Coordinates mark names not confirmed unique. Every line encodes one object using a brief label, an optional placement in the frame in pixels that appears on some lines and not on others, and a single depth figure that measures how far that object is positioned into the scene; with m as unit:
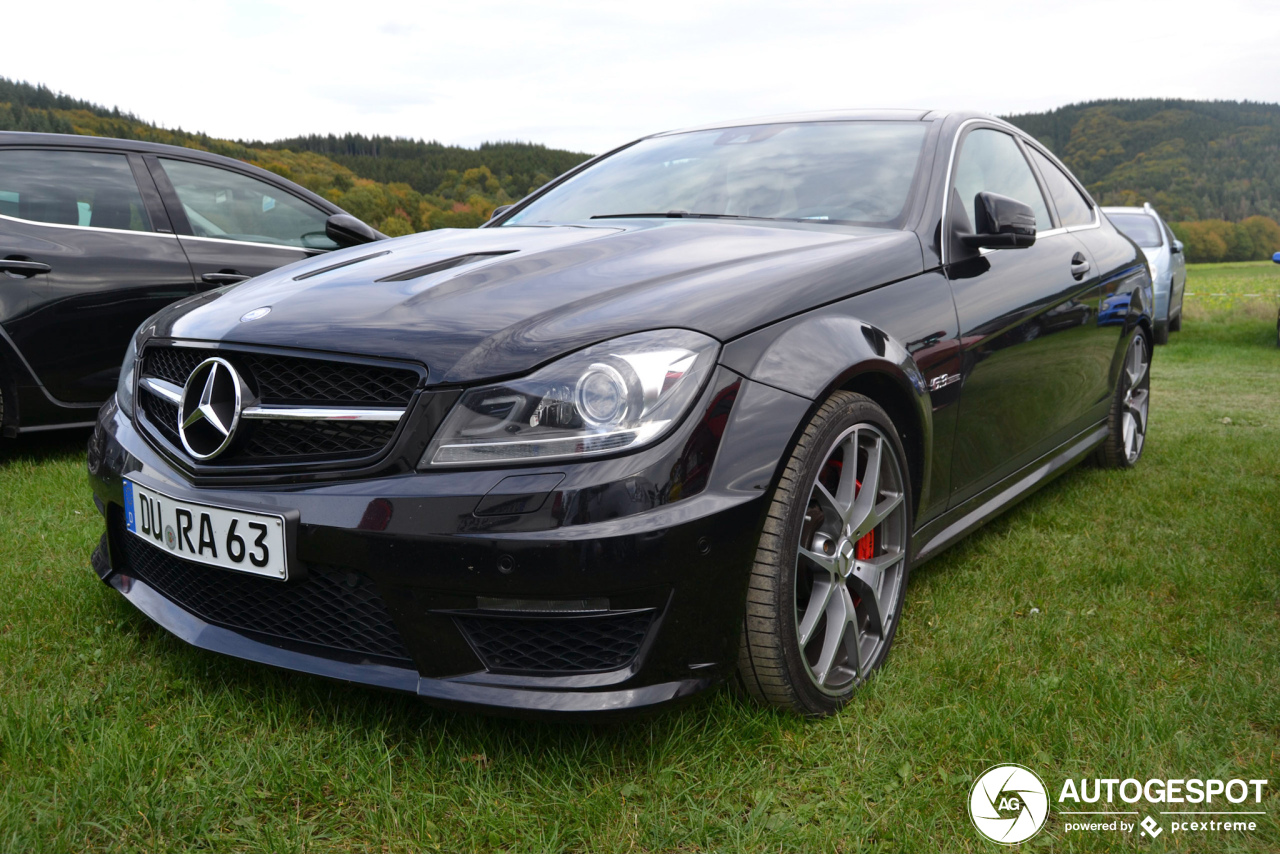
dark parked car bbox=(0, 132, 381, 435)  3.94
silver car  10.70
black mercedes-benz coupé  1.65
